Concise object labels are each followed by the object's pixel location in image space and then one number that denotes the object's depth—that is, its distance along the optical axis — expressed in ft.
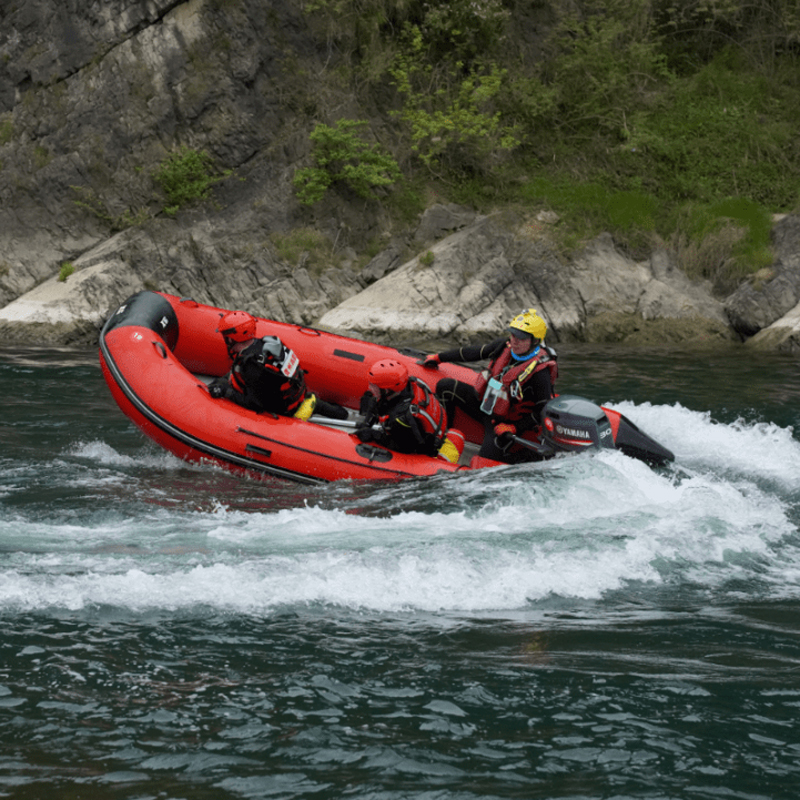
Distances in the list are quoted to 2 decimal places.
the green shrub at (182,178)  96.53
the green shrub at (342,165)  96.89
